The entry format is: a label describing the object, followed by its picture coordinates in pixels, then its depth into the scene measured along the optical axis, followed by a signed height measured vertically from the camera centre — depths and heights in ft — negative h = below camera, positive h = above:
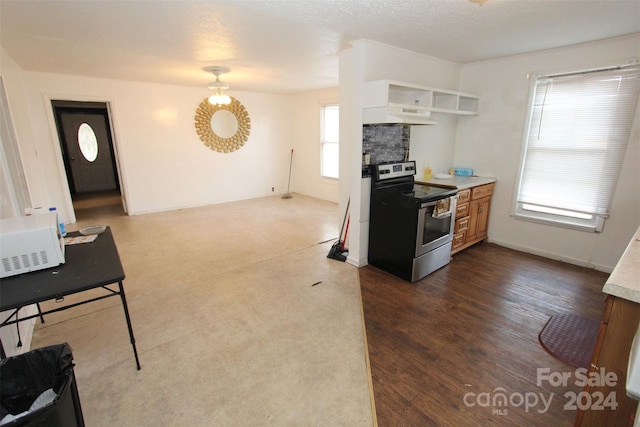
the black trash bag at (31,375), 4.21 -3.26
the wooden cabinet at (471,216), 11.75 -3.10
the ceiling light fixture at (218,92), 15.06 +2.40
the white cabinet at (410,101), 9.44 +1.39
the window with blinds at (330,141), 20.76 -0.13
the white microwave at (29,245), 5.20 -1.81
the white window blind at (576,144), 10.05 -0.22
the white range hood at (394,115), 9.45 +0.75
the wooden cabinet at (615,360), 4.03 -3.00
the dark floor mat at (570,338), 6.81 -4.74
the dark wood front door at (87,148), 23.70 -0.61
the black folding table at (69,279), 4.81 -2.38
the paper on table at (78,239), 7.00 -2.28
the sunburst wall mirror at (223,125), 19.93 +0.98
